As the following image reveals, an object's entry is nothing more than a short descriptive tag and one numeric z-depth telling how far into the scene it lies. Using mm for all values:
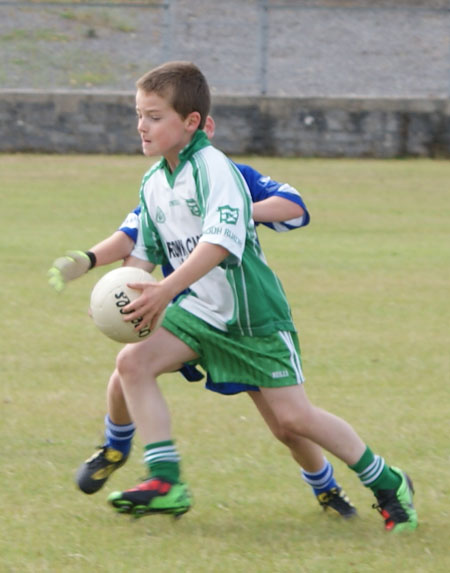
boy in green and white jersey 8625
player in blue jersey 8930
